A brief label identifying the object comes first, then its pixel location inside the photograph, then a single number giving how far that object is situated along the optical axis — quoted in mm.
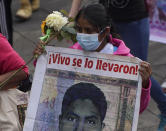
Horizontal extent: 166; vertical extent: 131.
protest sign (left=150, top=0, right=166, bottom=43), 8465
